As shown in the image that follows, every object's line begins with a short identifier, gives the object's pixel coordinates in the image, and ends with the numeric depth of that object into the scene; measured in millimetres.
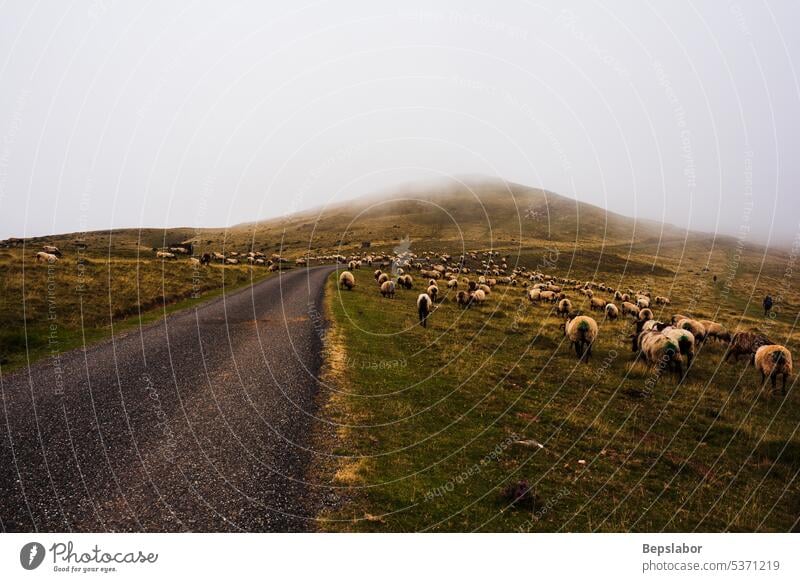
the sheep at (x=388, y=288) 33125
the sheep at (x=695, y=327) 20406
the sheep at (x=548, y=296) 35469
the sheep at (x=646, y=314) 27478
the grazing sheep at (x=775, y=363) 14086
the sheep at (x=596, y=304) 33562
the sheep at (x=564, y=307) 27312
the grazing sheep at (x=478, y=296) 30875
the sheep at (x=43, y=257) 37212
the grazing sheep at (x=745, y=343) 18219
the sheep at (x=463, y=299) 30344
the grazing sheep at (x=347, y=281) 37312
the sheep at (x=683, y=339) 16203
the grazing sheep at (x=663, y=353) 15227
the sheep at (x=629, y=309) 31156
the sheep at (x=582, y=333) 17375
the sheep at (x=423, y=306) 23656
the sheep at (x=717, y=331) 21203
